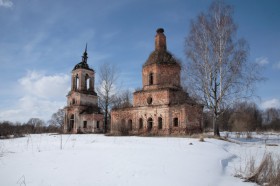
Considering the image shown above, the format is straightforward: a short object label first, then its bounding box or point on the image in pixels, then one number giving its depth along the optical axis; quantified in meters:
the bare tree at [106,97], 37.31
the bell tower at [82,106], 33.53
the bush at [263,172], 4.92
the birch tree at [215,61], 16.70
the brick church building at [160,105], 22.59
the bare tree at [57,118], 60.11
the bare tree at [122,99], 45.27
